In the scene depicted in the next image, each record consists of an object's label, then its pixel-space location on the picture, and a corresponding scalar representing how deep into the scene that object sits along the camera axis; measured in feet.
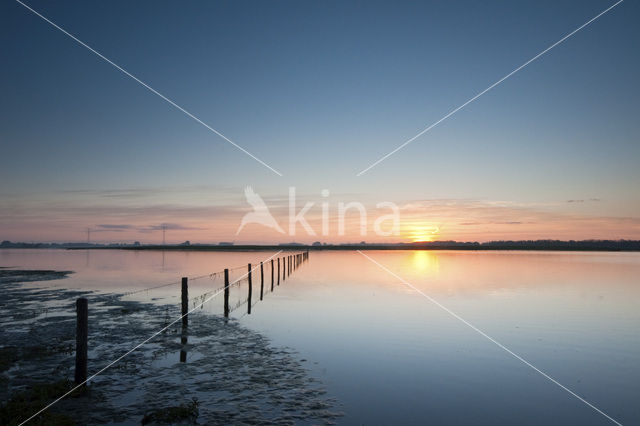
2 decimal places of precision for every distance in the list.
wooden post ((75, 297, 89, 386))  37.32
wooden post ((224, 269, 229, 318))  77.39
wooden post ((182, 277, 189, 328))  65.66
